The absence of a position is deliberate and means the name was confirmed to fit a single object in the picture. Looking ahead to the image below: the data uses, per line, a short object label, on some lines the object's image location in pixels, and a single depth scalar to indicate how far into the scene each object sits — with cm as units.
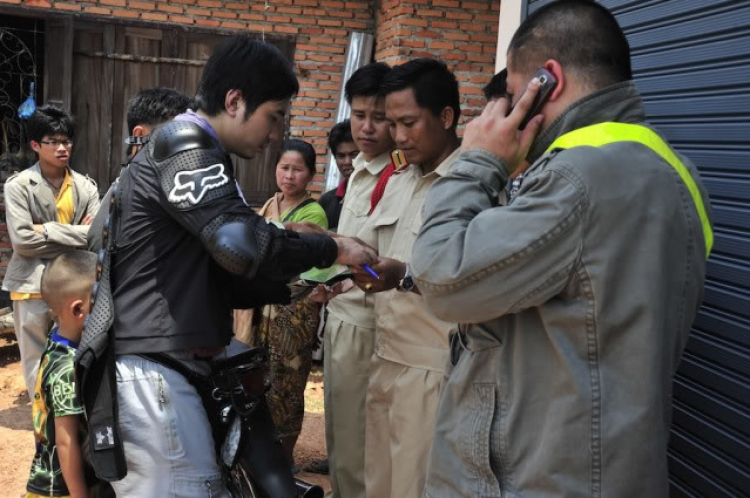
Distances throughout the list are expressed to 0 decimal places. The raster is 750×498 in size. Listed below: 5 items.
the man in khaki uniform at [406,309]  302
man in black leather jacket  212
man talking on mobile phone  149
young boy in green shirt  248
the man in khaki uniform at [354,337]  381
